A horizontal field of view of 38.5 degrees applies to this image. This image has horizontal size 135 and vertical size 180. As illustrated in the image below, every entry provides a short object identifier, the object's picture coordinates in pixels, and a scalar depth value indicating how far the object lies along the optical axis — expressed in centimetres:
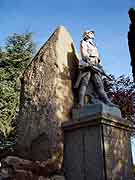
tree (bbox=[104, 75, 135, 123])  1156
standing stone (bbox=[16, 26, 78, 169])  428
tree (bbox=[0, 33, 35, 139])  1226
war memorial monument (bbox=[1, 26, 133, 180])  395
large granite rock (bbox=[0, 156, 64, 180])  391
